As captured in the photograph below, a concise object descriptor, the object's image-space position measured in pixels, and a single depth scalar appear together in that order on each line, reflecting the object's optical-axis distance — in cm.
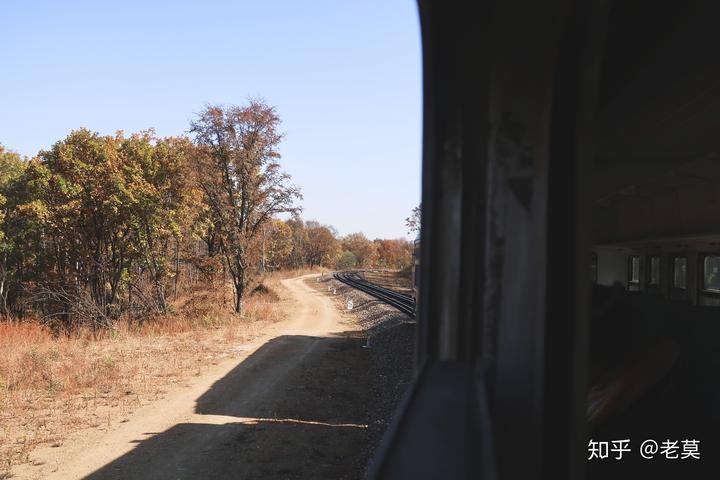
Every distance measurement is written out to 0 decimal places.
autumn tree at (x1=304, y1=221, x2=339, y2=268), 9488
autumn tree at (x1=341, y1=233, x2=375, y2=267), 10027
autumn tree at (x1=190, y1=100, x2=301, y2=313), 2438
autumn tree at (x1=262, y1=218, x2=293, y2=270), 5517
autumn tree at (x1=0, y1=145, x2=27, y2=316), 2751
